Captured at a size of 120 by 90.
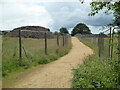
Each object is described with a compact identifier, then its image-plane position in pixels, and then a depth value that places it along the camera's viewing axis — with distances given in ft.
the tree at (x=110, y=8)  12.82
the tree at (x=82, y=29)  318.45
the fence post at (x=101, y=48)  28.38
